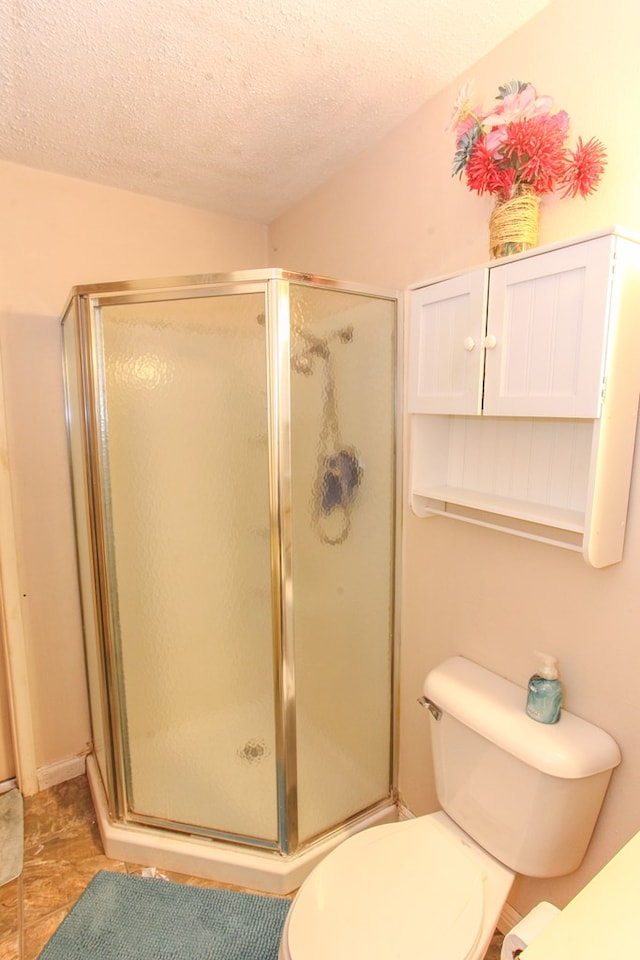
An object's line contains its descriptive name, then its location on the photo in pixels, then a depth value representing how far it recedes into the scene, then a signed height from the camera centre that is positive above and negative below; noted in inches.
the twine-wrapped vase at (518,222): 41.3 +15.8
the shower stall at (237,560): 56.1 -19.1
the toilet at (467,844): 38.7 -40.8
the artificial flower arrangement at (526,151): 38.8 +20.9
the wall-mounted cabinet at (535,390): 35.1 +1.6
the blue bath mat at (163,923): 53.0 -58.4
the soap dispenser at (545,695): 43.5 -25.3
